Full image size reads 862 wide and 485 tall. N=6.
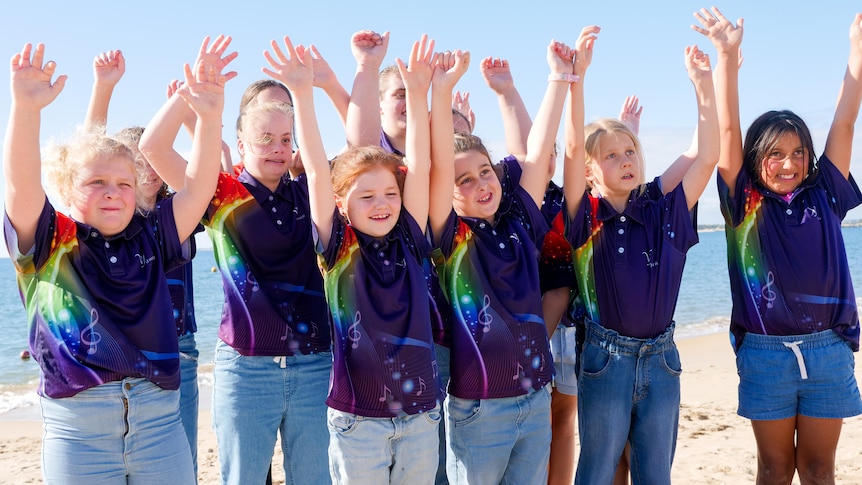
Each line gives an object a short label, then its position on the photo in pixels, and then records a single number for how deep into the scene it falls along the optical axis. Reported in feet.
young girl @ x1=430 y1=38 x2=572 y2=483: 11.20
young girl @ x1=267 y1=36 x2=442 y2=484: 10.44
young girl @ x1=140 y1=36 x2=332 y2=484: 11.46
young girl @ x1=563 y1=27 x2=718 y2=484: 12.13
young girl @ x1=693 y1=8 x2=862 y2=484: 12.68
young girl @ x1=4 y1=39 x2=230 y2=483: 9.50
